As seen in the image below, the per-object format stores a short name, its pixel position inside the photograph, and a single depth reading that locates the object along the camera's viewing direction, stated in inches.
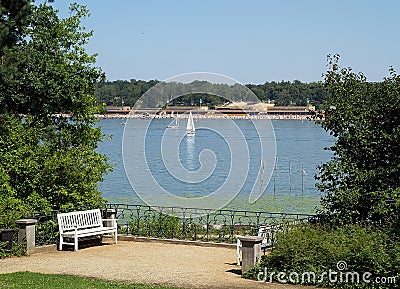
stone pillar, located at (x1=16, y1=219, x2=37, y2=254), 550.9
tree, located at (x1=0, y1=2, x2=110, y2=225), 645.3
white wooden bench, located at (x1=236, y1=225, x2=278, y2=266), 506.0
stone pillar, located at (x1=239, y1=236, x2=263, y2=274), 461.4
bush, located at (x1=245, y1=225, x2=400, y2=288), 403.9
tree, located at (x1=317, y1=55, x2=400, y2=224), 499.8
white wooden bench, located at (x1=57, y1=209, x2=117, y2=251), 583.2
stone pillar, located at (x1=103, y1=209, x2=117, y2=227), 651.5
